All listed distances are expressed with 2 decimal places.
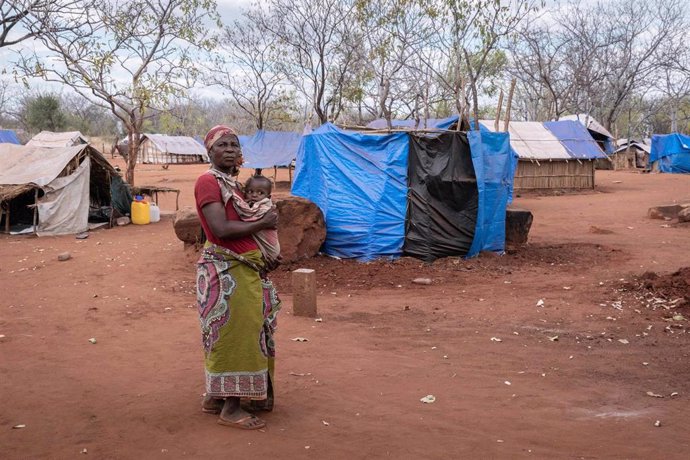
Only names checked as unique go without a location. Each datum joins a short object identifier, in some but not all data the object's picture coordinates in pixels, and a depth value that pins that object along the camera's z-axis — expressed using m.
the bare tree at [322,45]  20.95
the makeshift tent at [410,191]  8.30
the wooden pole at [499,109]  9.02
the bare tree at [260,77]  23.07
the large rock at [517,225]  9.18
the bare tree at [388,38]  17.72
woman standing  2.99
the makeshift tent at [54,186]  11.23
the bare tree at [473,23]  15.09
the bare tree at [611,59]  28.11
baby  3.03
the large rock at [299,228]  8.02
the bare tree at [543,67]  28.11
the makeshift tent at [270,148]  21.48
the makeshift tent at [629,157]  30.88
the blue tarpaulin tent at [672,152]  26.20
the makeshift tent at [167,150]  37.62
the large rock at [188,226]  8.74
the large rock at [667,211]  12.75
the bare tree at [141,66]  15.29
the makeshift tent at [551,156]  19.92
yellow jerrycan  12.69
